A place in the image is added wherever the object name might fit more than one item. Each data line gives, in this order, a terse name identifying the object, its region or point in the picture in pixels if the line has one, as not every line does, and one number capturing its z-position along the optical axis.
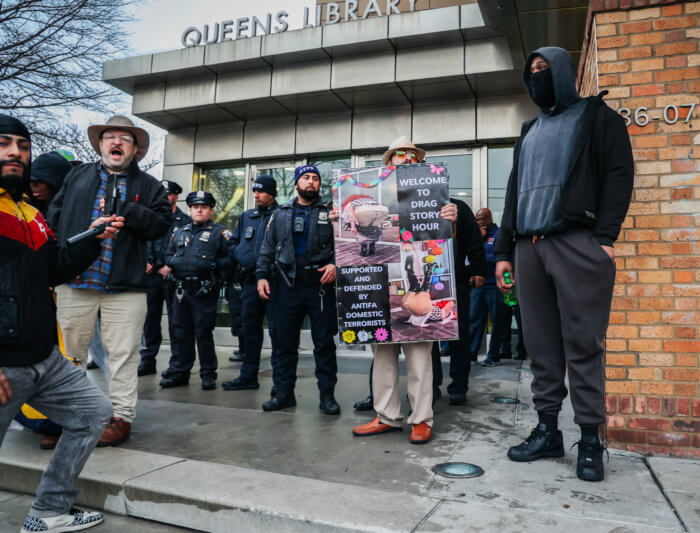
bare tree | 10.55
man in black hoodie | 2.67
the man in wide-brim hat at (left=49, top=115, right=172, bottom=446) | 3.40
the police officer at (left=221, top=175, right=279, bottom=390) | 5.26
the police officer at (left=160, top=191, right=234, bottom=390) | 5.33
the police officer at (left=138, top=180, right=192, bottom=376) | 5.97
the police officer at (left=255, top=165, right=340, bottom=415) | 4.26
